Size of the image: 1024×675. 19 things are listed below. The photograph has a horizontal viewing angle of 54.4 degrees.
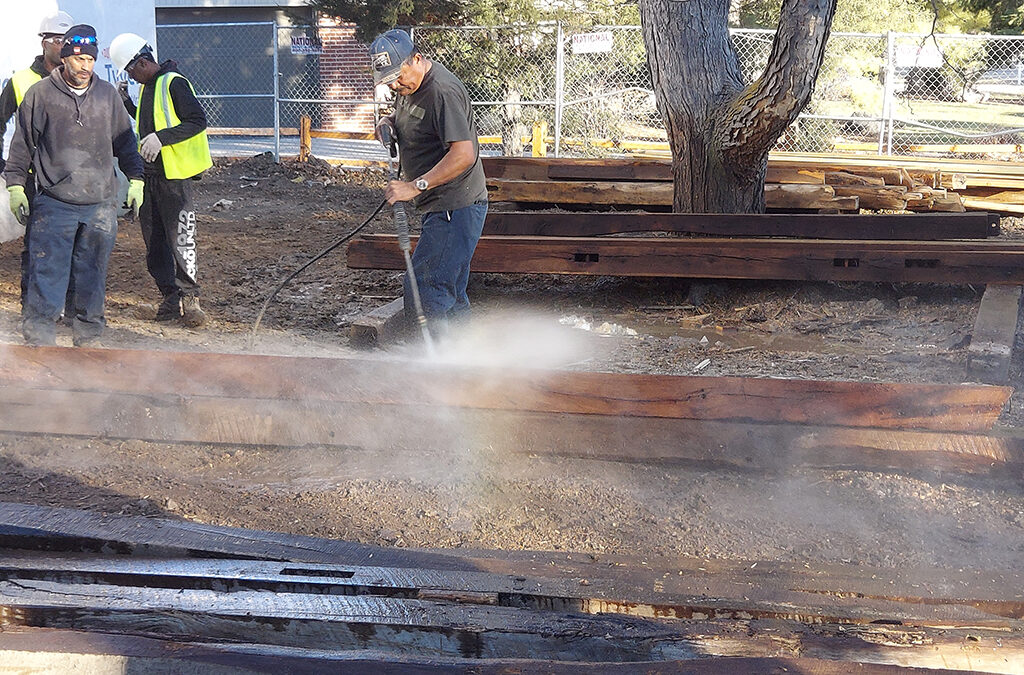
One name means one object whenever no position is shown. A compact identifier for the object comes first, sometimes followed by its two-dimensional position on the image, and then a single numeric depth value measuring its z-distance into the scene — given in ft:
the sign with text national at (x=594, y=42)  50.42
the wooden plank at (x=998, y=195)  34.47
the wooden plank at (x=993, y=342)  17.87
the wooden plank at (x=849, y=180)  33.12
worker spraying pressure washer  17.01
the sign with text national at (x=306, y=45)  73.05
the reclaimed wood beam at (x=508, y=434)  13.00
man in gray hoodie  18.92
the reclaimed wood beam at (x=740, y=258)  23.42
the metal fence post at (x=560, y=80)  50.67
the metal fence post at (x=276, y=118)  53.42
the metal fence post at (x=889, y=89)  49.29
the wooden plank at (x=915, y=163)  37.14
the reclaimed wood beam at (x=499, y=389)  12.90
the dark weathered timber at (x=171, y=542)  10.72
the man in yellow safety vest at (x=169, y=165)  22.21
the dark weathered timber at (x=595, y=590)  9.51
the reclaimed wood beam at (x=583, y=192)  31.83
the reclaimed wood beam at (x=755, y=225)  26.40
